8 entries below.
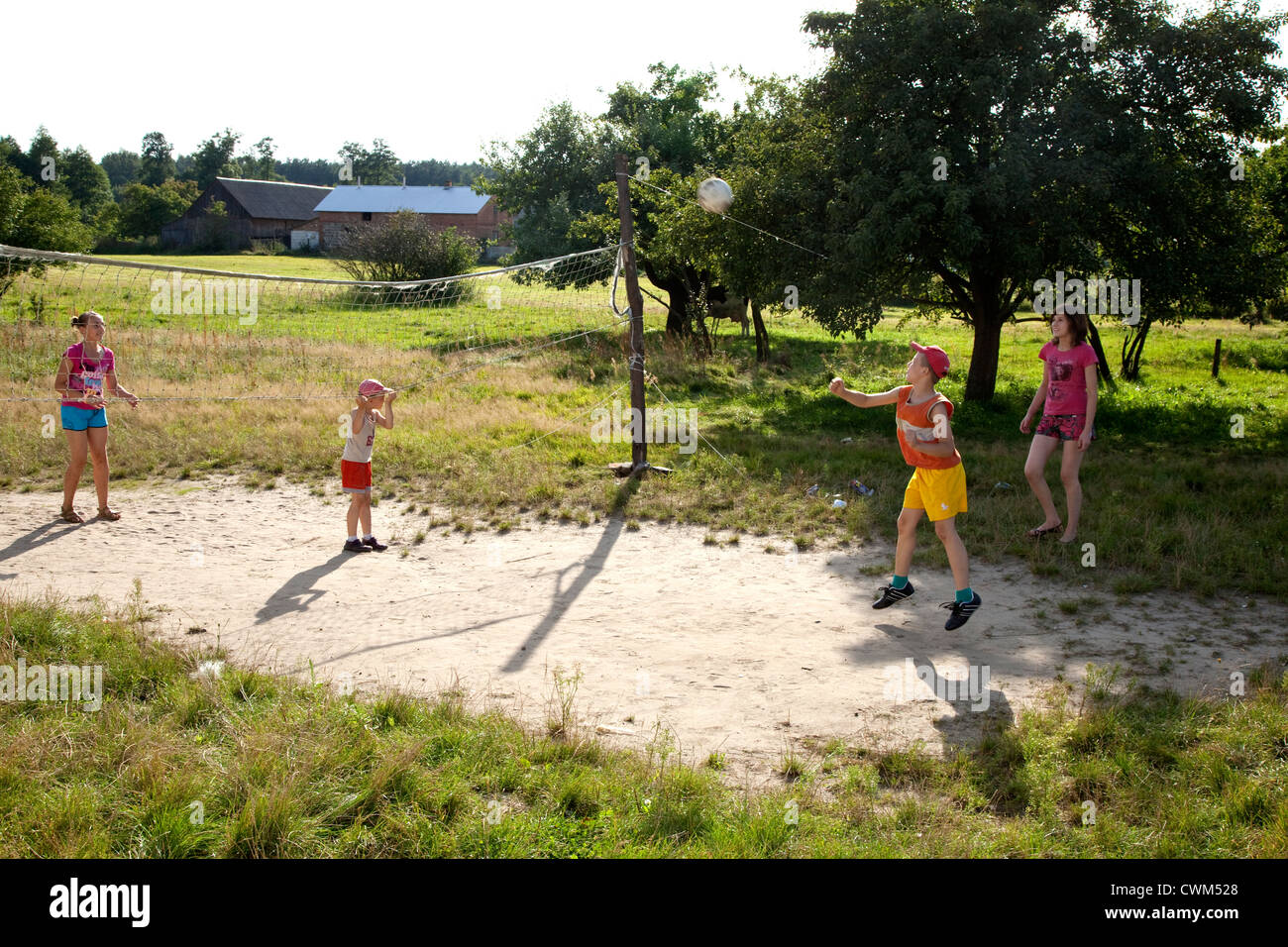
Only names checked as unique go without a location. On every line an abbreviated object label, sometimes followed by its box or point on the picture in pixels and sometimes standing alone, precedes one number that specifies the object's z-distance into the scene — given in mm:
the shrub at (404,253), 34375
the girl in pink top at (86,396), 8656
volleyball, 11242
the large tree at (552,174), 26906
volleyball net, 14516
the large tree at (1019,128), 12258
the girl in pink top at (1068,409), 7945
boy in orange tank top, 5973
